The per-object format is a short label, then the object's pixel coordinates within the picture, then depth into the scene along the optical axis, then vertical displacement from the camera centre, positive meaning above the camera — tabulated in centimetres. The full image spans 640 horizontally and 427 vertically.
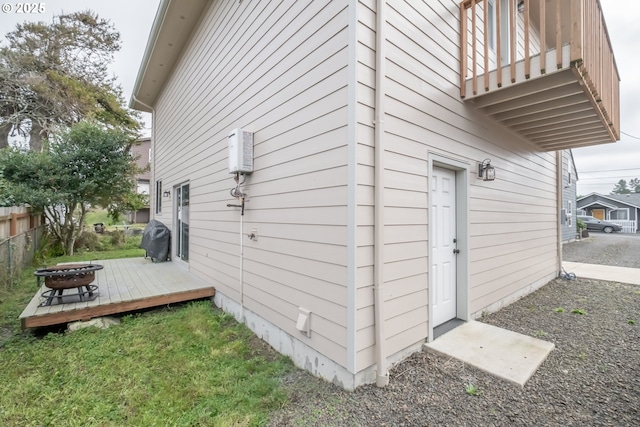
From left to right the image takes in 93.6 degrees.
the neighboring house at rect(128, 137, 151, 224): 2124 +262
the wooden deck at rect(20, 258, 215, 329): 362 -114
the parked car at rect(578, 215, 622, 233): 2255 -62
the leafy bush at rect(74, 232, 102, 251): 1007 -92
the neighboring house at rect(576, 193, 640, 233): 2493 +80
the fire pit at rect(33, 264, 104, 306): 368 -81
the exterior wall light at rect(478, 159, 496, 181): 391 +60
